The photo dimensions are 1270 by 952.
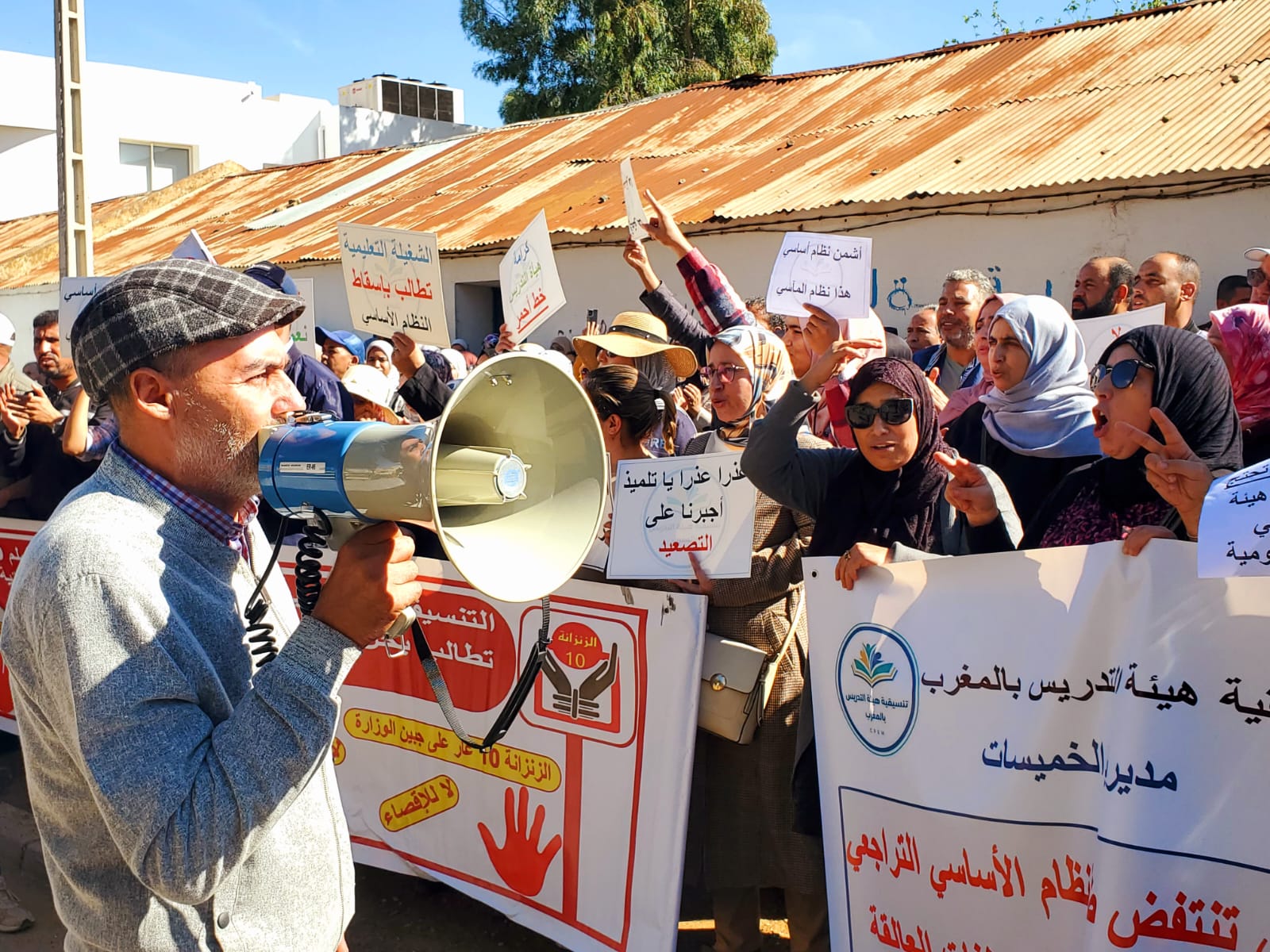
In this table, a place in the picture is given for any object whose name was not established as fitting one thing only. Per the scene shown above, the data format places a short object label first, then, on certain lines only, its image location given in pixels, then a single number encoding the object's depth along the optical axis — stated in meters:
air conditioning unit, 33.88
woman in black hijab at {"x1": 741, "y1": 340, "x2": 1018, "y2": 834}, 3.03
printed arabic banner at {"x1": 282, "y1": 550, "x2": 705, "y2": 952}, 3.24
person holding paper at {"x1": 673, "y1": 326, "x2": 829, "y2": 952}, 3.24
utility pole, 9.56
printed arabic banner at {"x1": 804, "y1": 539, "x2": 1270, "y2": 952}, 2.25
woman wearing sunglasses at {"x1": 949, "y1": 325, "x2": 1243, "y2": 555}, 2.69
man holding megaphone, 1.37
